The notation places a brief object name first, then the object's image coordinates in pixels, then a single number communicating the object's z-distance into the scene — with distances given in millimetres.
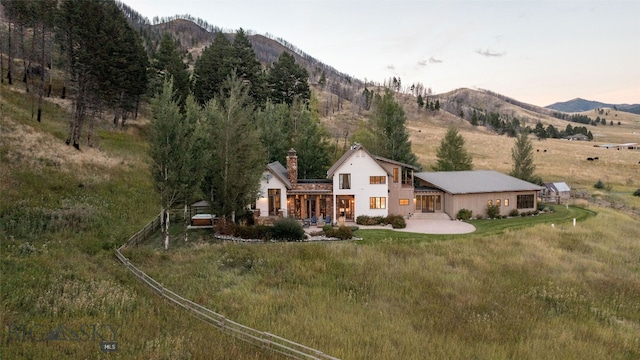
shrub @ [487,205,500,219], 37750
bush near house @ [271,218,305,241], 27484
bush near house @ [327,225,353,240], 28188
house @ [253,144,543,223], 34375
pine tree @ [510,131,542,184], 49500
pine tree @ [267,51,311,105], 66125
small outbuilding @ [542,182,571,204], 45875
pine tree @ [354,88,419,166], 48094
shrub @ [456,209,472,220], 37125
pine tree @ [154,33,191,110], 53844
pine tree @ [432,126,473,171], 52500
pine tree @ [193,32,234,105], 56688
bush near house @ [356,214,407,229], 33062
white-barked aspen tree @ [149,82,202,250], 24125
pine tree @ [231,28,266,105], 59125
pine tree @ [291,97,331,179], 46500
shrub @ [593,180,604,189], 61125
